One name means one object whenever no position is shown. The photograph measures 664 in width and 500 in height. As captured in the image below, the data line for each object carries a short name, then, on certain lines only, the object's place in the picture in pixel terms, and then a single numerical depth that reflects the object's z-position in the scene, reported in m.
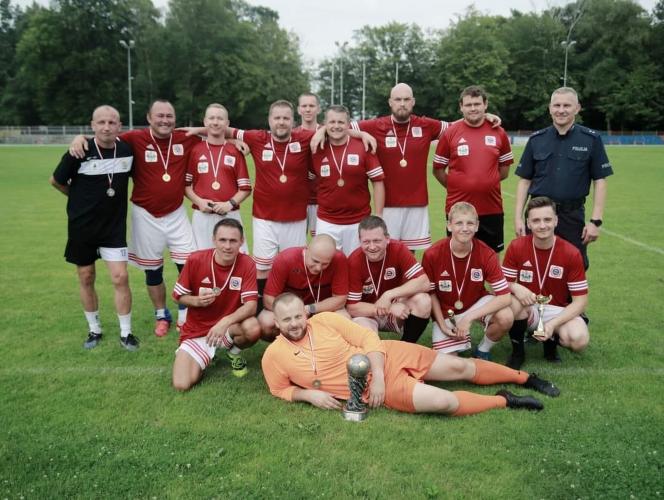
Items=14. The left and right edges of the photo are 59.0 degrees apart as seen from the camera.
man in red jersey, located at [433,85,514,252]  5.73
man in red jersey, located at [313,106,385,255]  5.75
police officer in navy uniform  5.42
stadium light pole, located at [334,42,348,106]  75.60
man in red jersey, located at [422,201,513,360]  4.77
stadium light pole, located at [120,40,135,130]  56.61
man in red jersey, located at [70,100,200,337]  5.79
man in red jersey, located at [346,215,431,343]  4.87
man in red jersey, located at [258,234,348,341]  4.94
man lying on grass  3.97
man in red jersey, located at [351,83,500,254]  6.08
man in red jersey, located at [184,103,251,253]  5.86
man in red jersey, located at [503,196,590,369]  4.83
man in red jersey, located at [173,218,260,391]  4.73
